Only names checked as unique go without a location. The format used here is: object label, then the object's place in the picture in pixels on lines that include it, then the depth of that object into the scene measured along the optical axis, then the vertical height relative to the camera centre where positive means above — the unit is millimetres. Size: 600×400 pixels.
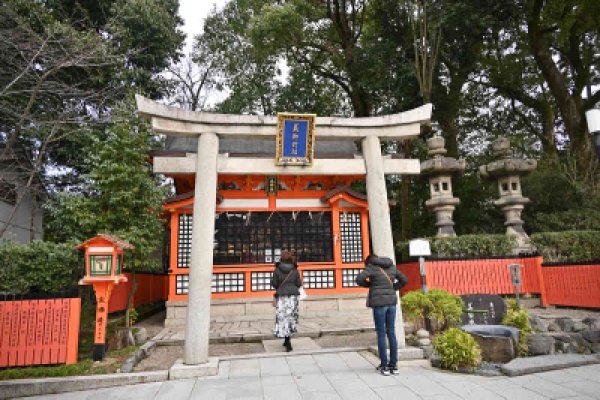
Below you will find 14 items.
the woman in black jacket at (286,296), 6855 -752
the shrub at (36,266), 6668 -78
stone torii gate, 5941 +1833
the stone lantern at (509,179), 13352 +2839
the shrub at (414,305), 7145 -1018
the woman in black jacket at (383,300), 5262 -656
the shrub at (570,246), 11906 +192
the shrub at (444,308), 7055 -1074
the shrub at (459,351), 5348 -1480
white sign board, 8141 +174
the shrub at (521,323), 6261 -1301
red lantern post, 6391 -214
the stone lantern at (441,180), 13164 +2826
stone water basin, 5844 -1542
